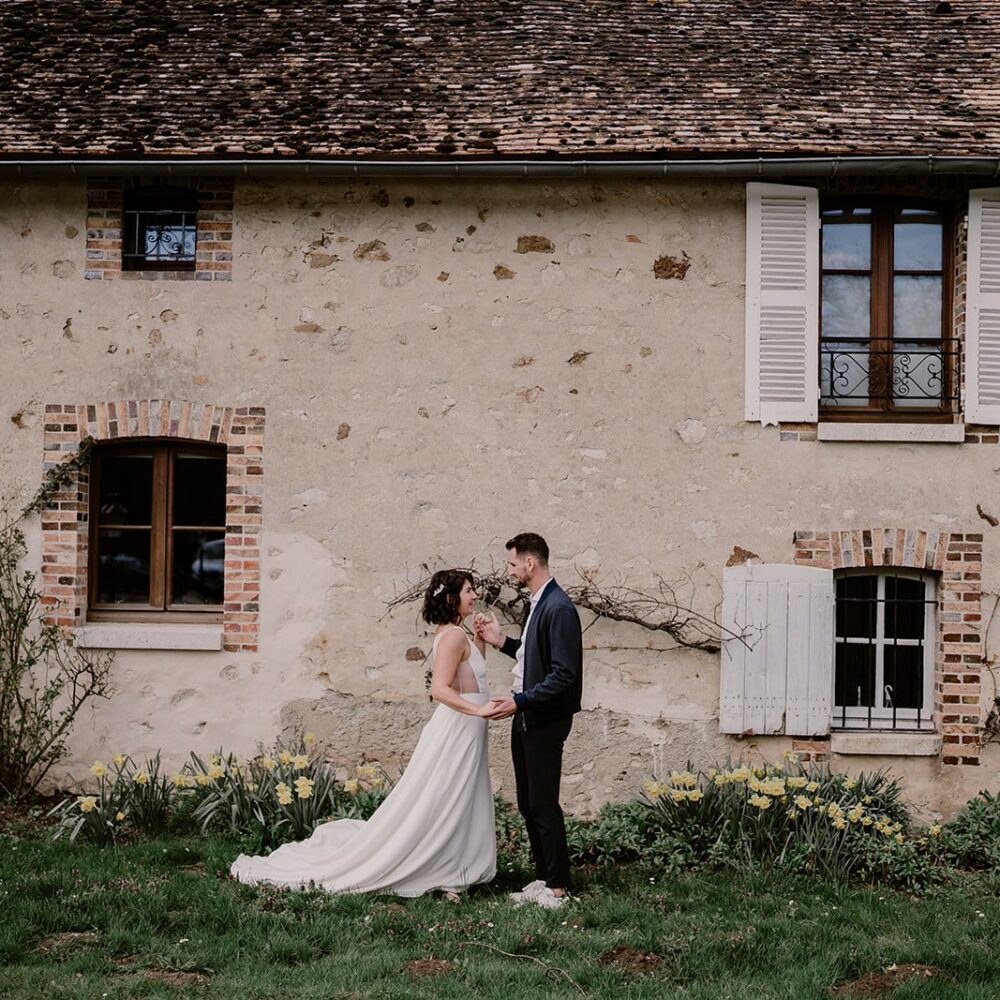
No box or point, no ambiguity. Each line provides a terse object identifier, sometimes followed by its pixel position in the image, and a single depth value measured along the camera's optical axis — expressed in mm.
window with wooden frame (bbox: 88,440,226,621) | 8016
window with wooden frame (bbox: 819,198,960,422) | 7879
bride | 5777
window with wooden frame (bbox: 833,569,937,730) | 7828
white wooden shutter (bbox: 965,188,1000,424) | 7652
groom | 5641
